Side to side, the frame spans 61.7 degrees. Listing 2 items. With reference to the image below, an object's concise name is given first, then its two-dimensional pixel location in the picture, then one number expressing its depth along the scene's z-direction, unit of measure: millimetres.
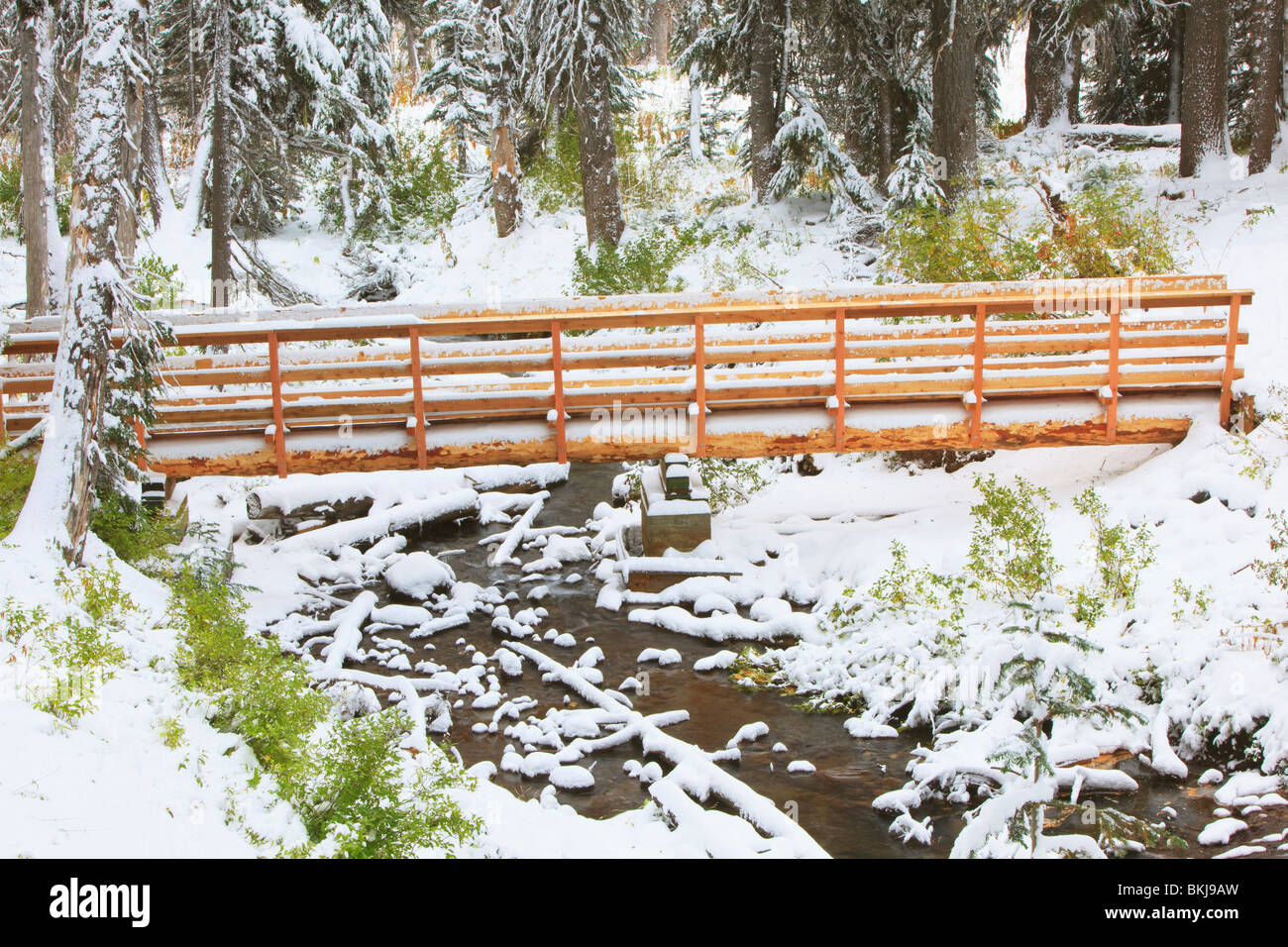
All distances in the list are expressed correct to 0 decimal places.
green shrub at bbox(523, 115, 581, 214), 23938
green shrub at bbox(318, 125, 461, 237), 25953
